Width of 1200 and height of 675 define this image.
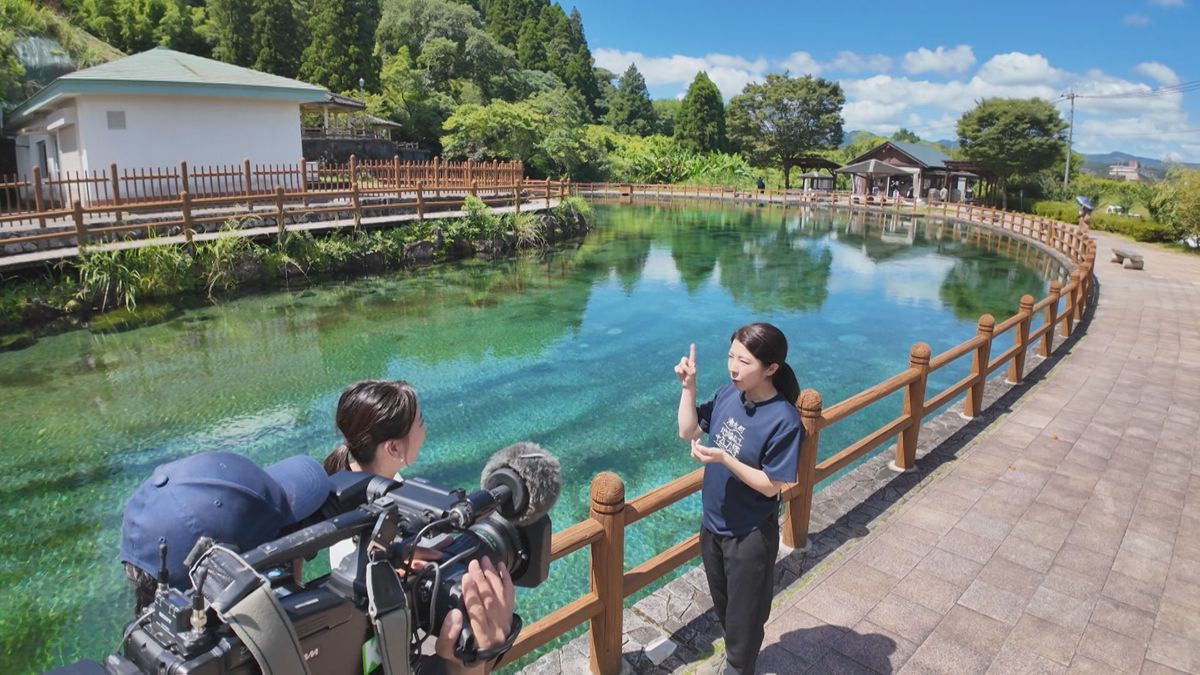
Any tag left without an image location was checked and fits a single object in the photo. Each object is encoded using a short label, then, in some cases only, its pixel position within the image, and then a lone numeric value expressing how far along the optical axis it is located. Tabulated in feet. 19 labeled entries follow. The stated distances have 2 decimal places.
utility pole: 112.66
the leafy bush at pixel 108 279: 36.76
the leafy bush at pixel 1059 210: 94.59
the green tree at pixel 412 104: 115.55
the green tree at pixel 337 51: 112.78
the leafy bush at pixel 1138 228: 73.67
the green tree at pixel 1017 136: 110.52
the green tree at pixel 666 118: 213.87
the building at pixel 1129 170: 319.37
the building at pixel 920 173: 128.98
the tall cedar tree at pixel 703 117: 171.53
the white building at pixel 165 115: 48.03
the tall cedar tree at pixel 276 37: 109.19
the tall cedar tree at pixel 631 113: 198.18
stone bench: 52.93
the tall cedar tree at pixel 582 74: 194.70
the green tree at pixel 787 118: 158.51
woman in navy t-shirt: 7.59
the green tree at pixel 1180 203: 62.95
